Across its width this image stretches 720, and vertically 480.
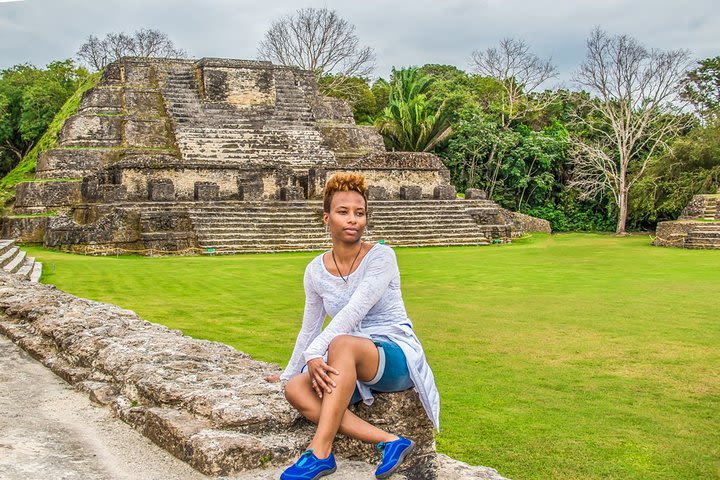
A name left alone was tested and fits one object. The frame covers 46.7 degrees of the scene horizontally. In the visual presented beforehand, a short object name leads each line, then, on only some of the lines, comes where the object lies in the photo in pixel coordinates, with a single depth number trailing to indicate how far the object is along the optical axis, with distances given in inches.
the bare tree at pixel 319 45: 1579.7
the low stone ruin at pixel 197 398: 123.0
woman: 120.6
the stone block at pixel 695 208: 874.1
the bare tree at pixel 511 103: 1143.6
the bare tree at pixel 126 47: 1862.7
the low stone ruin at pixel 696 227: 745.6
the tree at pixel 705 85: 1206.3
